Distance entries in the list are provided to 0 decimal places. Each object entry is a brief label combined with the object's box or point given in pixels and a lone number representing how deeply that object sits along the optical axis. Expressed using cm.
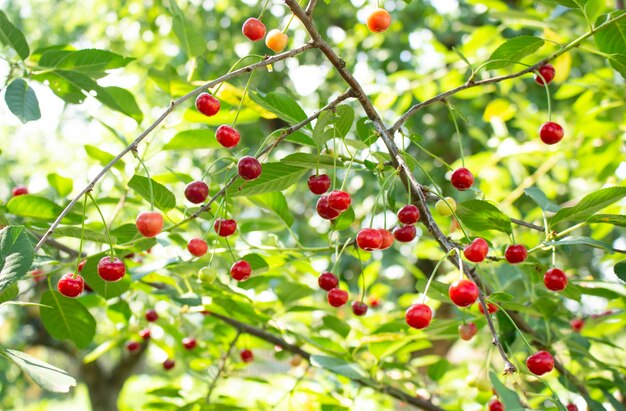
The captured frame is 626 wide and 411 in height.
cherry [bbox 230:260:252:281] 123
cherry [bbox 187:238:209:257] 119
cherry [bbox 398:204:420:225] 108
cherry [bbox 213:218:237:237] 121
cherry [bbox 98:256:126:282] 106
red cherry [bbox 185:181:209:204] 112
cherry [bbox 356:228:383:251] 105
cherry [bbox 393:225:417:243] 118
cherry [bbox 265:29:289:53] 115
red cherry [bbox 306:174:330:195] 119
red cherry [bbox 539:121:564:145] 124
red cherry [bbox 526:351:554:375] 104
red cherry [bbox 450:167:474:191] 116
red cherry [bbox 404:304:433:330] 94
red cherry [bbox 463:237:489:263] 97
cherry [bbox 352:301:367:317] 143
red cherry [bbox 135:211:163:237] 102
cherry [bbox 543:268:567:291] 113
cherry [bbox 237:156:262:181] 104
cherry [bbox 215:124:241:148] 113
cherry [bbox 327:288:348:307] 136
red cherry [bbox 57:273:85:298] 104
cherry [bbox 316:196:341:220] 115
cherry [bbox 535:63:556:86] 123
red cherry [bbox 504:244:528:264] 111
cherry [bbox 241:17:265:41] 114
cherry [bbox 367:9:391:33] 116
